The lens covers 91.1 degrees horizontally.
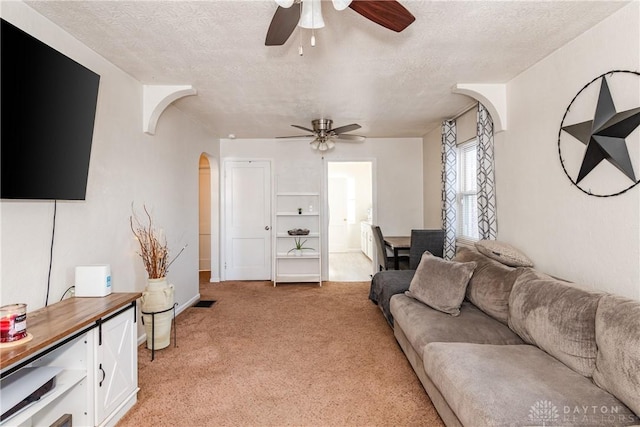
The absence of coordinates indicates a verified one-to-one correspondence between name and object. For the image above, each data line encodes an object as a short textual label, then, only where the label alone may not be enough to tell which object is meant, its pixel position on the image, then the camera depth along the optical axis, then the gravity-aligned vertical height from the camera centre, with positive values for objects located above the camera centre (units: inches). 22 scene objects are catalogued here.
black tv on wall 60.6 +23.0
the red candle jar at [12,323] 51.5 -16.4
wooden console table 56.0 -28.7
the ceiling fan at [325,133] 163.3 +46.9
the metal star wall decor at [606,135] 69.1 +19.8
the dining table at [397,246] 165.0 -13.4
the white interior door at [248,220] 215.3 +1.5
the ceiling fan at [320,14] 54.8 +38.7
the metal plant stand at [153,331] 104.9 -36.5
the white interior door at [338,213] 352.6 +9.3
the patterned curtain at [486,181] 122.0 +15.4
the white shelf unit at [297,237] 208.4 -11.2
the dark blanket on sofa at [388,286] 123.7 -26.7
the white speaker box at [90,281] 79.8 -14.6
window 150.1 +14.2
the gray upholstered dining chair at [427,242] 143.2 -9.9
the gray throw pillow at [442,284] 97.7 -21.0
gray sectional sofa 51.6 -29.7
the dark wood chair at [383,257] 168.6 -20.4
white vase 107.6 -29.4
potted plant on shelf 214.4 -17.3
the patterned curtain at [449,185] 157.2 +18.1
